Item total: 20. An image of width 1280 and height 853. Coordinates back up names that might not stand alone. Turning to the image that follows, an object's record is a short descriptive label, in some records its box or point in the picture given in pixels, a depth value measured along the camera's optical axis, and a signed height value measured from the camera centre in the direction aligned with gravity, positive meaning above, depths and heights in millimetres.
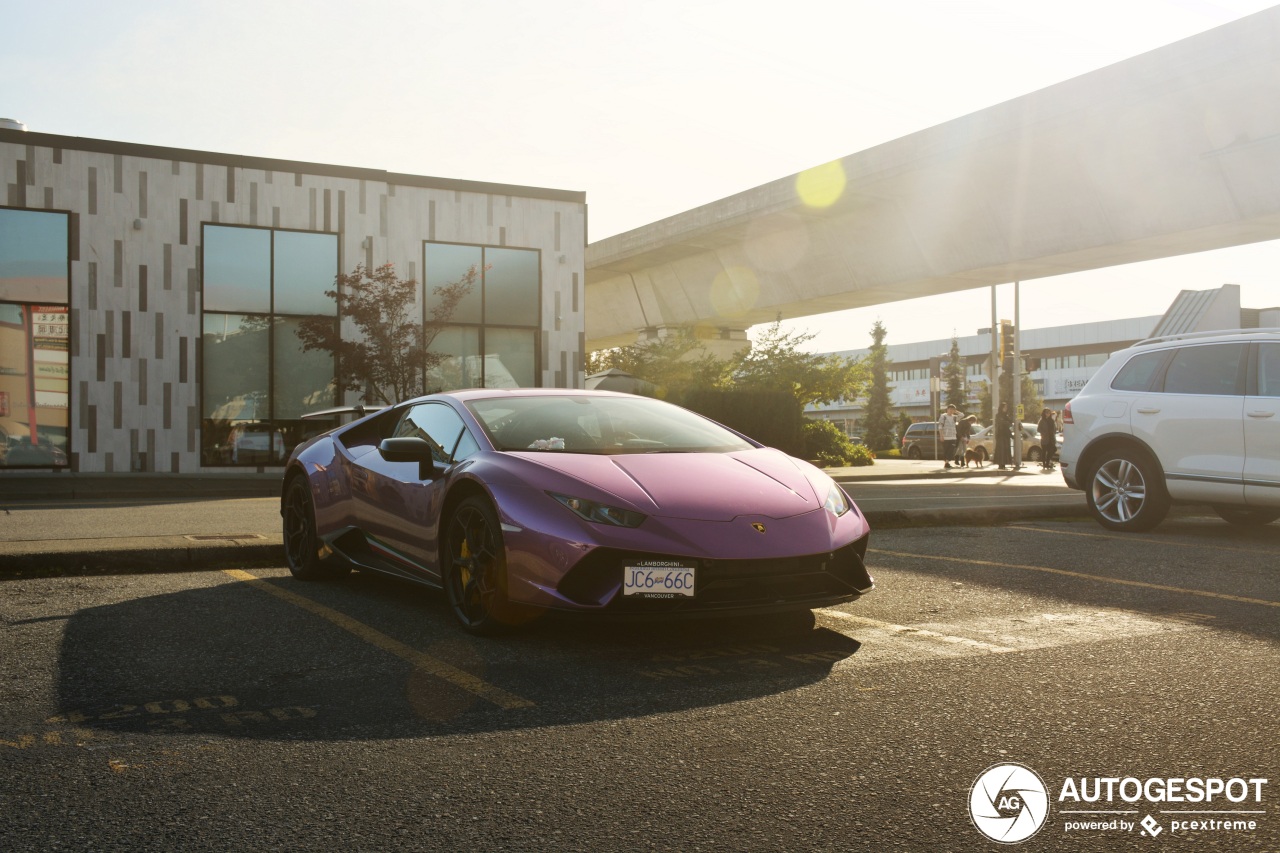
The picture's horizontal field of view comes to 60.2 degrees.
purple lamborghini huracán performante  4469 -404
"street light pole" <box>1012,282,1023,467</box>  29078 +932
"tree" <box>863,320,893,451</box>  89525 +2006
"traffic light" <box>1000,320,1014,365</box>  28852 +2205
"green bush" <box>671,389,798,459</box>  25859 +267
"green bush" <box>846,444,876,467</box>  30688 -952
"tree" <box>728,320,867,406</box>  33719 +1679
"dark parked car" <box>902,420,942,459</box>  45969 -744
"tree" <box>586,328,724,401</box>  31891 +1724
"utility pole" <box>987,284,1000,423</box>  30453 +1639
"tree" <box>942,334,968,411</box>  100750 +4200
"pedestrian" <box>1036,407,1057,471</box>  29672 -327
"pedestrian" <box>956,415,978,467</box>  31891 -365
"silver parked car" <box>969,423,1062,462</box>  38844 -653
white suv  8695 -40
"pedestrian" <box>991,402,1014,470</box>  29175 -303
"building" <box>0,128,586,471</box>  22000 +2804
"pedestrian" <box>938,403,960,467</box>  30578 -128
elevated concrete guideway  16422 +4399
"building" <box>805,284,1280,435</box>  46625 +5303
